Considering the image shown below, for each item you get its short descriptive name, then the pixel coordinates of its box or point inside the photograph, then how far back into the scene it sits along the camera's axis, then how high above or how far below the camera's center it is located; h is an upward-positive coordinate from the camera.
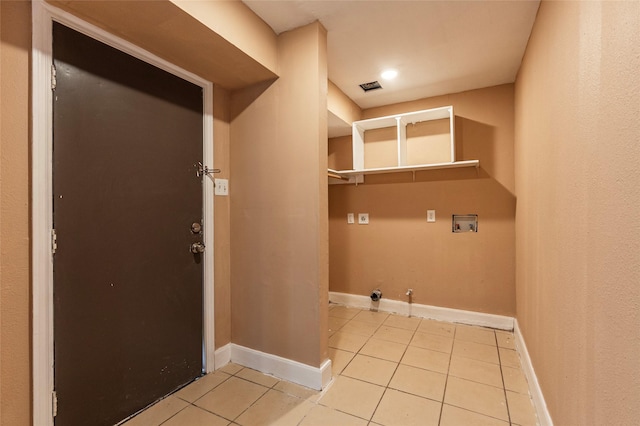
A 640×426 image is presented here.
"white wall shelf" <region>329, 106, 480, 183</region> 2.88 +0.76
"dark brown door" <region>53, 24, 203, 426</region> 1.37 -0.10
